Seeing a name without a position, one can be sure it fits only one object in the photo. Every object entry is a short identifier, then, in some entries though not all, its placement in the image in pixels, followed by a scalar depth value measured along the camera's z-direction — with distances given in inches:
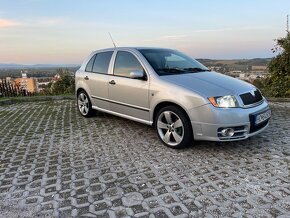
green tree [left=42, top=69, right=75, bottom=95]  594.4
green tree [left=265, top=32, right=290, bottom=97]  366.9
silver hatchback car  154.4
